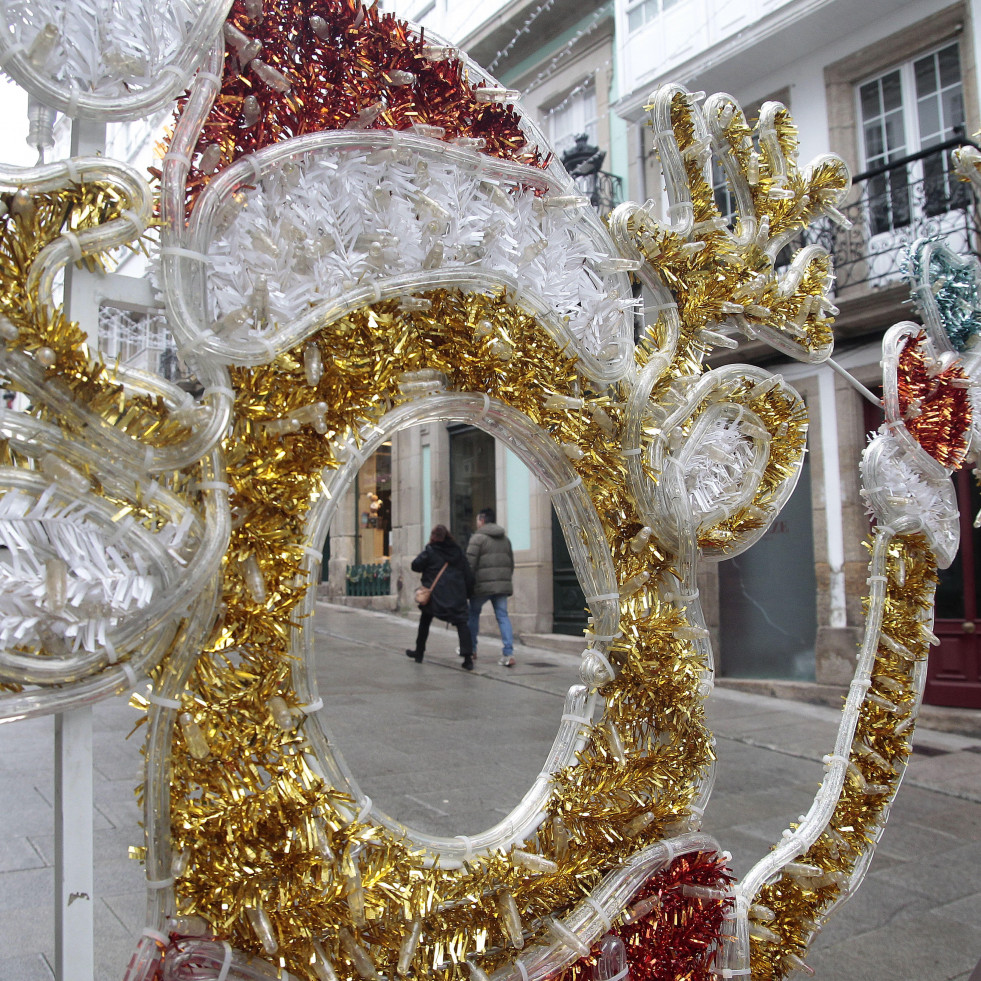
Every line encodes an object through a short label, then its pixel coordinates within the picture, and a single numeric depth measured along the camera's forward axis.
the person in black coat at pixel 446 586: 6.51
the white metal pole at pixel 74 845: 1.03
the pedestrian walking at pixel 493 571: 7.04
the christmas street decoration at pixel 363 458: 1.02
